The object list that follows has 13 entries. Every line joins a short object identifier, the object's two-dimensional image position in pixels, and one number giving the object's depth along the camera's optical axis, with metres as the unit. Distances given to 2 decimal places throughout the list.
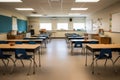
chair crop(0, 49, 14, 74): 2.45
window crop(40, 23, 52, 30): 10.40
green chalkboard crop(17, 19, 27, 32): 7.83
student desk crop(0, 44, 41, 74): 2.45
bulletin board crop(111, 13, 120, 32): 4.65
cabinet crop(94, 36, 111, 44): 5.24
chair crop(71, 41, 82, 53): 4.00
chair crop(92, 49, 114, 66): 2.39
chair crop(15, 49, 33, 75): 2.39
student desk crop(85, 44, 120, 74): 2.46
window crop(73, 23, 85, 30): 10.44
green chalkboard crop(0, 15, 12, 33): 5.51
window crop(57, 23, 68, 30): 10.39
